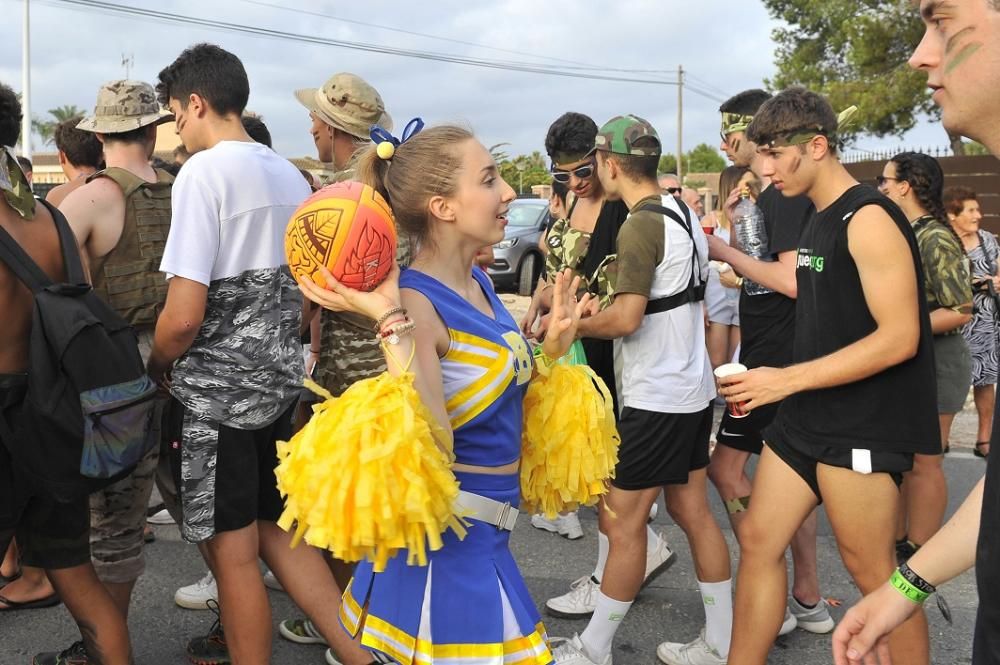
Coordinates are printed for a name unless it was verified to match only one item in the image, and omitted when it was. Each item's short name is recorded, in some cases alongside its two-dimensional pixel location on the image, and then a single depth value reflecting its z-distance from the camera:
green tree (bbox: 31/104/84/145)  57.17
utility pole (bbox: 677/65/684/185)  50.35
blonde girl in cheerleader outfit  2.18
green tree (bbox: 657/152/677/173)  62.19
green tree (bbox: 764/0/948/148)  22.11
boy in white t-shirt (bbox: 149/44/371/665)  3.07
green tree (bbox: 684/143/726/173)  79.26
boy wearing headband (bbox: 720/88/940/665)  2.88
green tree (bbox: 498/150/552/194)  37.14
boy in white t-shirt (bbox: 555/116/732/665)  3.63
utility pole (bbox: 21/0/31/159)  29.30
